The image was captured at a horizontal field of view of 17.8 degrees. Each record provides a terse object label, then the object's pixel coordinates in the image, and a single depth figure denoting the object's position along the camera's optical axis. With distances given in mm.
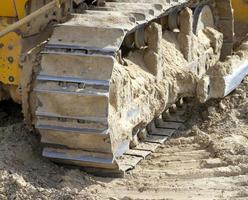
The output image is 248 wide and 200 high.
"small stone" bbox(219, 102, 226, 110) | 7529
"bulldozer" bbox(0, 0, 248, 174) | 5266
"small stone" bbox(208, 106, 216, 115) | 7431
